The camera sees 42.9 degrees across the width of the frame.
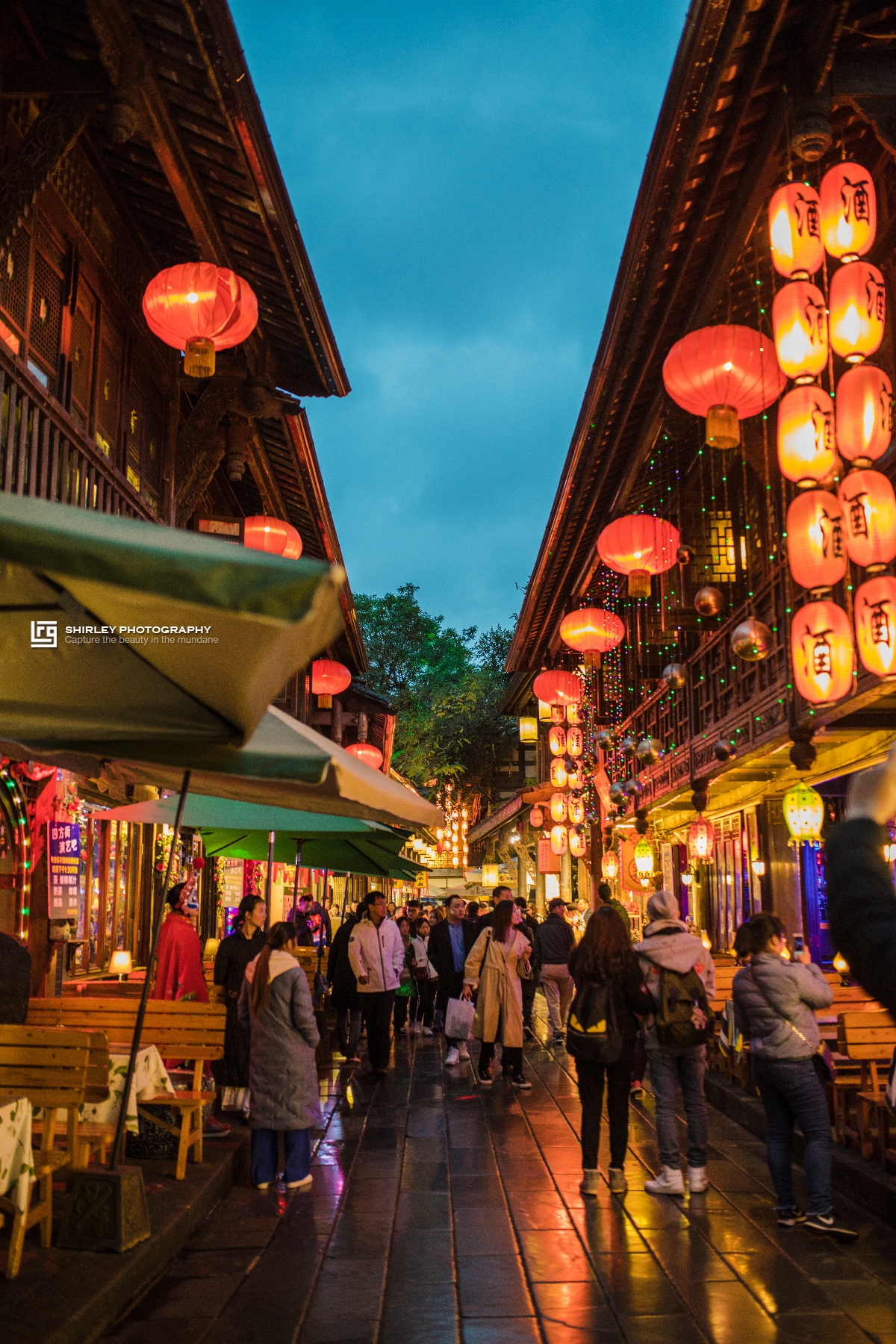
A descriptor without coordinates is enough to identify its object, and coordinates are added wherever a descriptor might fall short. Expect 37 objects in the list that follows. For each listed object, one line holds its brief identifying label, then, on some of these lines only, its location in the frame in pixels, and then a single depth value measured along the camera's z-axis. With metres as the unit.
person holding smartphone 6.43
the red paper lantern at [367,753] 23.59
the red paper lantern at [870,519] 8.66
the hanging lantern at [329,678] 23.50
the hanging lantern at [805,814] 13.55
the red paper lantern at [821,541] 9.36
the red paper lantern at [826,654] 9.60
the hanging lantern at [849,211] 8.78
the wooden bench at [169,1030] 7.39
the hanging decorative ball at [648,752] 17.50
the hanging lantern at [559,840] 28.00
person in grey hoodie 7.33
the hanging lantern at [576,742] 25.73
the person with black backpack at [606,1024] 7.43
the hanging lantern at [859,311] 8.80
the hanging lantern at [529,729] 37.66
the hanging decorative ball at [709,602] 13.25
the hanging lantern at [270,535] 13.96
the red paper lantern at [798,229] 8.95
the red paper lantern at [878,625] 8.63
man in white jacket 12.80
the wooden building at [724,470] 9.34
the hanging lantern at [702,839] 19.14
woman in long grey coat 7.36
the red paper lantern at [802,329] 9.20
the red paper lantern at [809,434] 9.30
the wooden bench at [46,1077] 5.64
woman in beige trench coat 11.88
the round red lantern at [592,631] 20.14
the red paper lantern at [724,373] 10.25
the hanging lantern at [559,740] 26.33
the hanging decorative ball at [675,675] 15.95
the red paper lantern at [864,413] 8.71
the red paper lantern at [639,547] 14.83
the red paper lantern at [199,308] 9.07
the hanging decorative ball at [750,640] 11.41
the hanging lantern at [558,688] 24.86
